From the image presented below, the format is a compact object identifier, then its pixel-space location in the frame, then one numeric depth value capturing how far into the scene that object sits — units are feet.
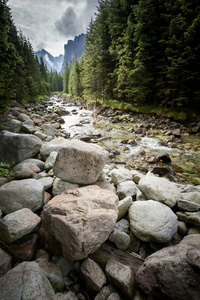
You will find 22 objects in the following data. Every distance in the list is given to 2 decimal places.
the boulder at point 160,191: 10.08
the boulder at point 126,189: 11.52
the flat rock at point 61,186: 10.15
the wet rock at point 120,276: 5.63
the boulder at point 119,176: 13.44
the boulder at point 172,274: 4.86
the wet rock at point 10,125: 20.65
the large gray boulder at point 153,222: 7.60
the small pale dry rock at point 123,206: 9.31
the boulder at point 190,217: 8.36
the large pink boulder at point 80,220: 6.02
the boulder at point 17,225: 6.58
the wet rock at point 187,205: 9.10
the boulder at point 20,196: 8.23
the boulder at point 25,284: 4.52
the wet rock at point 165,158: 21.54
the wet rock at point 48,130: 28.66
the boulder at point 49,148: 16.72
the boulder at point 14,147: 14.71
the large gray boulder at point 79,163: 9.75
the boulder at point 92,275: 5.92
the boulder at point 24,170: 12.02
